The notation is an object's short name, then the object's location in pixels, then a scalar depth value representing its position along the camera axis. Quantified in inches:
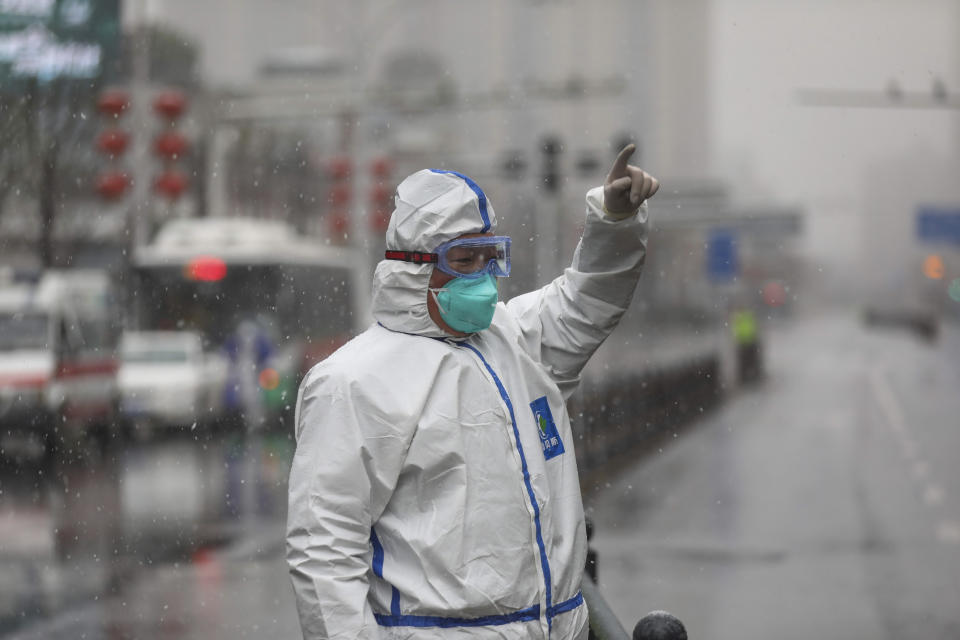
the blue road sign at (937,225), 1533.0
